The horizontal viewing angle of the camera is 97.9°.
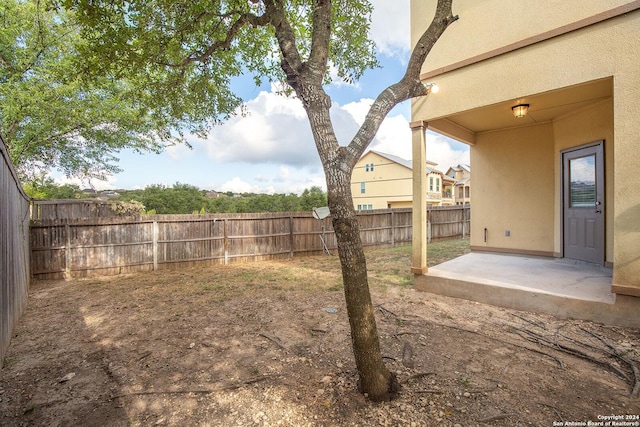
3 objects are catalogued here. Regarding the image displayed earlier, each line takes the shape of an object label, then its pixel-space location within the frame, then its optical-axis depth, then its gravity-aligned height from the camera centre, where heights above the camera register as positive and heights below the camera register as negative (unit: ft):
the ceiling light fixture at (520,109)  15.55 +5.46
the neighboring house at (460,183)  97.93 +8.64
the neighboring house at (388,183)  78.48 +7.80
